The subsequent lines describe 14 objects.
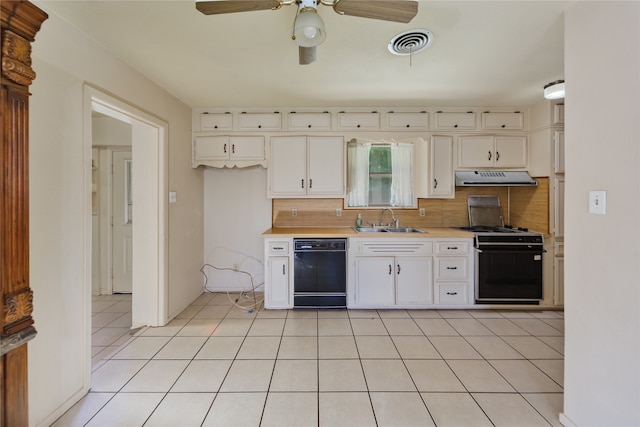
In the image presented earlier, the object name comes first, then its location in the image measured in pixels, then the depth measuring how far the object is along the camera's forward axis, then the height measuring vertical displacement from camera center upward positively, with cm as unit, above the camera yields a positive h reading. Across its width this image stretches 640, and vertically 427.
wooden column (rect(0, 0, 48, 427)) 117 +2
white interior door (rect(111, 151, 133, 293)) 398 -15
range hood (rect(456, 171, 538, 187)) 345 +39
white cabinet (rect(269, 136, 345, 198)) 361 +56
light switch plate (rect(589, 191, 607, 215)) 144 +5
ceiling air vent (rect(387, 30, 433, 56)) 200 +121
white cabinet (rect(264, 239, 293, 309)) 332 -73
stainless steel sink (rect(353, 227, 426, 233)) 372 -23
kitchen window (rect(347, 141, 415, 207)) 390 +50
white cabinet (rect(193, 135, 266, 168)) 363 +77
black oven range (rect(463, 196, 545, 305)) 330 -63
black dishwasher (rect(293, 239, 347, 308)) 331 -70
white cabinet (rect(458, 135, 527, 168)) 358 +73
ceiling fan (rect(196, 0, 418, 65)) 139 +99
